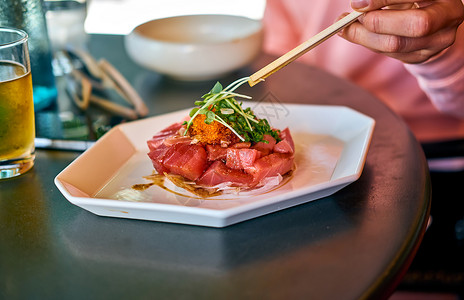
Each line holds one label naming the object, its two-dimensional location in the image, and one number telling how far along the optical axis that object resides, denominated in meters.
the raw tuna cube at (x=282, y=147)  0.98
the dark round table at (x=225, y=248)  0.71
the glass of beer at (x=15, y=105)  0.97
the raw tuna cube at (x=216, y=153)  0.96
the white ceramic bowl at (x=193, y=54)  1.49
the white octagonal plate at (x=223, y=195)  0.83
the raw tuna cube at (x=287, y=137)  1.00
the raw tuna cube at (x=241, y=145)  0.95
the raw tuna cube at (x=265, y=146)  0.98
